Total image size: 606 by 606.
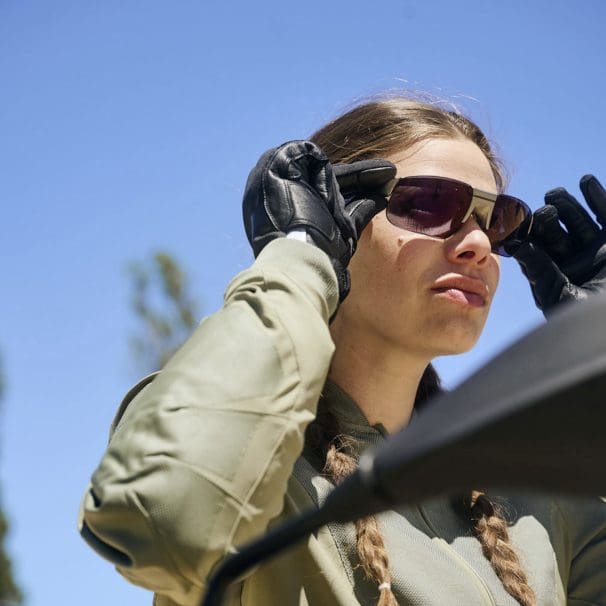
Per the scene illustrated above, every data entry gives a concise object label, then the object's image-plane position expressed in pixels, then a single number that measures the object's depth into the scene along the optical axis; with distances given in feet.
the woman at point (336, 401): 7.93
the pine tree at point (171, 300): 39.18
